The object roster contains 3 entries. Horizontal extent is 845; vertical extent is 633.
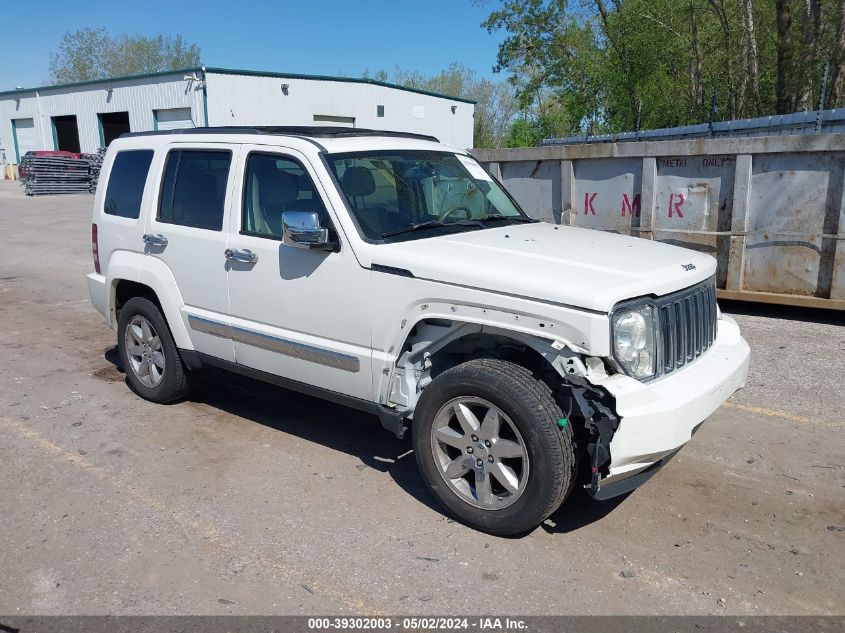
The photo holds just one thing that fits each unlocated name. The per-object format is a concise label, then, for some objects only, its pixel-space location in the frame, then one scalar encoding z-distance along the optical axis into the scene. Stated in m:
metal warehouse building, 30.73
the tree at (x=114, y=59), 65.94
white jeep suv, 3.44
